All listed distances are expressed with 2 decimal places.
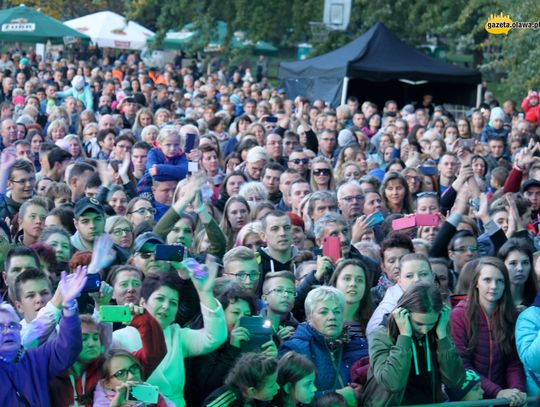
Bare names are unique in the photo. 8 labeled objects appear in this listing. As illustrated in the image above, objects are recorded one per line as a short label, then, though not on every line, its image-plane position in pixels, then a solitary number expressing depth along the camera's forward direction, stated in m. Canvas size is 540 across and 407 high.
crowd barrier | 10.27
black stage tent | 37.93
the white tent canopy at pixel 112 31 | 62.03
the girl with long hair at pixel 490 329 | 11.83
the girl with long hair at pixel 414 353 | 10.37
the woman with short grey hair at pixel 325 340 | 10.91
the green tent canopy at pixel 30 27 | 54.75
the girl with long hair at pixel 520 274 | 13.32
